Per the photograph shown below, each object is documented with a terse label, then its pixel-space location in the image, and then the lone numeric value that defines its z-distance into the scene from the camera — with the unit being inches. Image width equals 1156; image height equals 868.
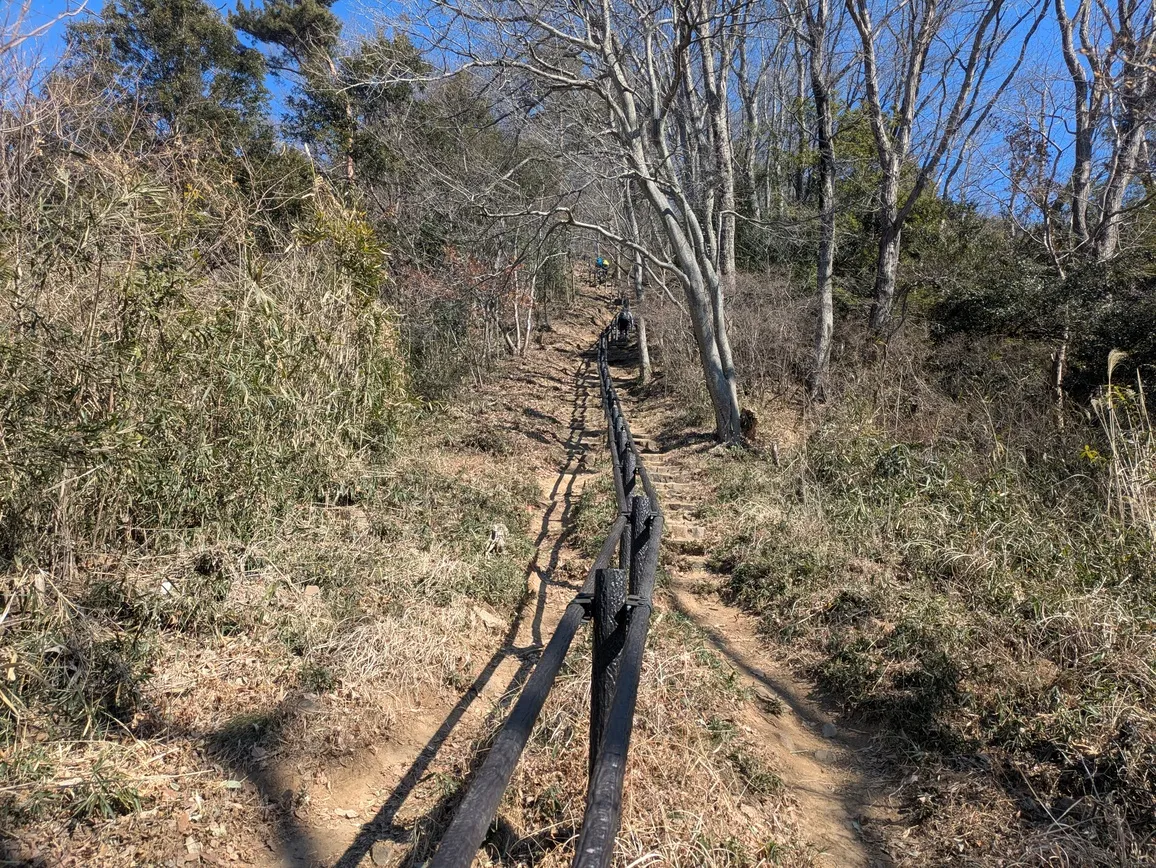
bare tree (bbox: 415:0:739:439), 355.6
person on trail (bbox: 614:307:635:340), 954.1
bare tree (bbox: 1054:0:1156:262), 378.3
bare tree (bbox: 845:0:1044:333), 432.8
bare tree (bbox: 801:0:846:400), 427.0
